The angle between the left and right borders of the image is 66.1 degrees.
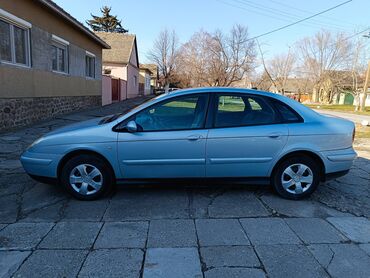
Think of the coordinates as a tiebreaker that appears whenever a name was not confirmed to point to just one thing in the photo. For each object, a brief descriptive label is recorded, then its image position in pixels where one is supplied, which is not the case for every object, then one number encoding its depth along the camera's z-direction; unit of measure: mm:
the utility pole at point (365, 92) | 25552
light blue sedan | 3789
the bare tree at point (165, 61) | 54500
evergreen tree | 55156
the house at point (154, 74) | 55406
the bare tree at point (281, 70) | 50931
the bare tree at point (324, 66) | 44531
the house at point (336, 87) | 46828
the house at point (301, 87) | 54500
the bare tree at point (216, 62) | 32875
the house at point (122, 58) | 28406
